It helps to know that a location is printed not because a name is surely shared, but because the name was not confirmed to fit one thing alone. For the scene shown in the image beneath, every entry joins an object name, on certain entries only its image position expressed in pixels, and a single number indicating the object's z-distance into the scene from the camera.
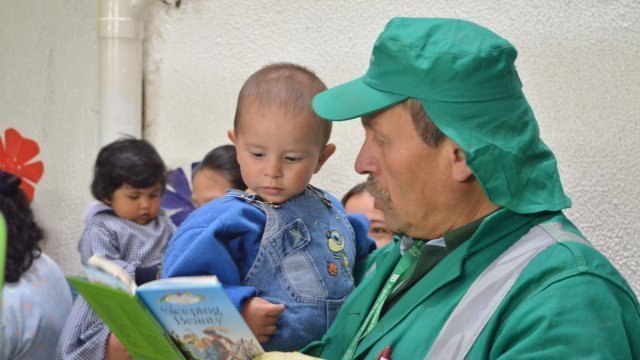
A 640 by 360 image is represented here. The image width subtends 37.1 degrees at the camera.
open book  1.76
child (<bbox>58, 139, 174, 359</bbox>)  3.95
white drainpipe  4.61
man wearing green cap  1.71
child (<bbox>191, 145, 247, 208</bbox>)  3.66
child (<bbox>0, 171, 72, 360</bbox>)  3.46
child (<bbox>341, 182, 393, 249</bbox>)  3.47
